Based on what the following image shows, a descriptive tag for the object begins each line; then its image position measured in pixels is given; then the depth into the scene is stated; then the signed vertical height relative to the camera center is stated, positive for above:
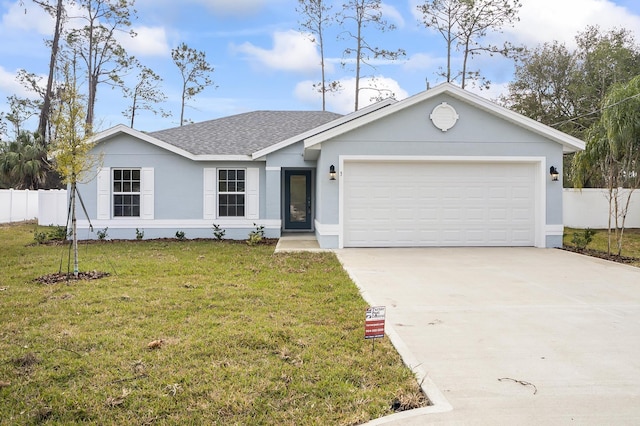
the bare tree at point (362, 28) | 24.06 +9.72
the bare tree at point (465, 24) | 24.02 +9.88
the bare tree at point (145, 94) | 28.61 +7.29
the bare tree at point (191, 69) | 28.09 +8.83
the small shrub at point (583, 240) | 11.42 -0.91
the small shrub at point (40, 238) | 13.06 -0.94
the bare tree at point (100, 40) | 25.45 +9.68
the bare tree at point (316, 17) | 24.55 +10.50
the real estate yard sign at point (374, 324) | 4.07 -1.09
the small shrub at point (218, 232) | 13.84 -0.82
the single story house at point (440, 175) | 11.44 +0.79
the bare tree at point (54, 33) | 23.91 +9.41
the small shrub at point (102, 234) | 13.60 -0.85
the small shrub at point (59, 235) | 13.83 -0.91
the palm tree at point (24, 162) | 22.81 +2.28
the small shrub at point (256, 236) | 12.75 -0.89
